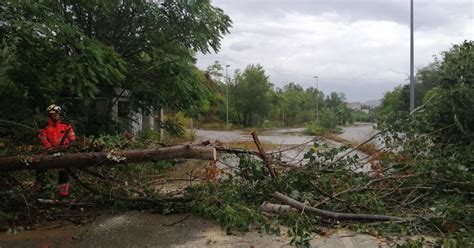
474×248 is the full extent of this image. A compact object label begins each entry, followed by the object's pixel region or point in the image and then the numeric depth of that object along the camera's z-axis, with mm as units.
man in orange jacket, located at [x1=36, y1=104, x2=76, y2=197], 6340
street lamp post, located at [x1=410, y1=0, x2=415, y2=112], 18762
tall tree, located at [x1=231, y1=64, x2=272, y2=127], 50438
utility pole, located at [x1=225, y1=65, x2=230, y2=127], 49681
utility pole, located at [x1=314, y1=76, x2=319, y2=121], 66425
